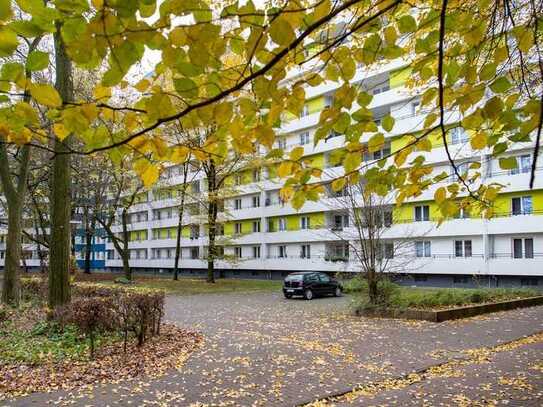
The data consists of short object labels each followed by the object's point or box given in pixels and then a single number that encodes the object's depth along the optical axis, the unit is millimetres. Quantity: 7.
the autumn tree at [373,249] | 16328
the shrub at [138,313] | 10406
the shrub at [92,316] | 9547
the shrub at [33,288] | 17659
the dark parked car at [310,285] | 24750
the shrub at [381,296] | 16453
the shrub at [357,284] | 17047
